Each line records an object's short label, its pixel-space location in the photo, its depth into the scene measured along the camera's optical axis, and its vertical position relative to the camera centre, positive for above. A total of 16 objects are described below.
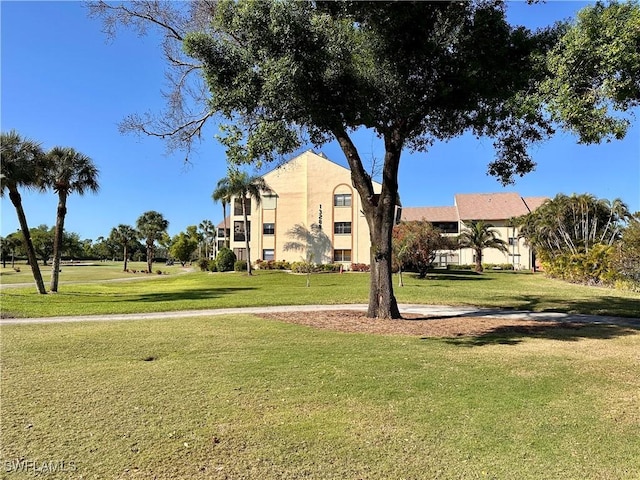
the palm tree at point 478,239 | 49.28 +1.83
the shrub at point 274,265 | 50.97 -0.86
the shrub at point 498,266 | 61.38 -1.43
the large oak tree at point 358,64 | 9.80 +4.59
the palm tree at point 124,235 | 74.62 +4.00
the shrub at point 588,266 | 31.80 -0.92
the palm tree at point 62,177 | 27.84 +5.16
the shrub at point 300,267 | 47.09 -1.06
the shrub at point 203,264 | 57.78 -0.78
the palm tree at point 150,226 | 74.12 +5.36
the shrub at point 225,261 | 51.03 -0.35
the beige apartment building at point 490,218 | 62.59 +5.53
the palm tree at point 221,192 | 49.06 +7.32
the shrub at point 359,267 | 48.03 -1.10
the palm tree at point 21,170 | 23.53 +4.80
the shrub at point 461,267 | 59.02 -1.48
